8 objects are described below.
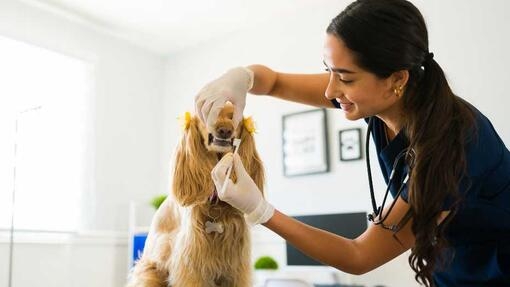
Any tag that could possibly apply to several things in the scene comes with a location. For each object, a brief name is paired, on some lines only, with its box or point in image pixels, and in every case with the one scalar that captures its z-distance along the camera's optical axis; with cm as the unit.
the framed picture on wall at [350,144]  369
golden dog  143
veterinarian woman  114
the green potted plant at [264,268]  346
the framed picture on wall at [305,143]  389
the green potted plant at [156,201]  420
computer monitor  330
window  349
